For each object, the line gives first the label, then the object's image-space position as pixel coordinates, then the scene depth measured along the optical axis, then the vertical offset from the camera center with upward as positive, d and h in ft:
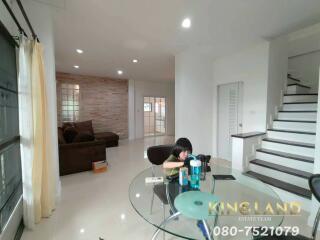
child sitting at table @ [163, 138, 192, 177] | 5.60 -1.81
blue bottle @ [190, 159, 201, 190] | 4.99 -1.96
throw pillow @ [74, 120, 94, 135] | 18.48 -1.72
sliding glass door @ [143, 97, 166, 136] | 26.84 -0.80
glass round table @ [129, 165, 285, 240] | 4.17 -2.82
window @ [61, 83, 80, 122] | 20.04 +1.16
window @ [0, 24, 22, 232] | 5.68 -0.85
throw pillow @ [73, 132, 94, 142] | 12.23 -2.01
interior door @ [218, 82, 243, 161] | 13.41 -0.31
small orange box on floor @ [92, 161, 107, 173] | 12.01 -4.11
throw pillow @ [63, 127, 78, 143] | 12.76 -1.88
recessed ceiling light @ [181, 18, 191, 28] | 8.27 +4.61
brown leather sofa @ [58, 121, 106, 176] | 11.38 -3.07
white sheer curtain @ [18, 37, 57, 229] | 5.90 -0.56
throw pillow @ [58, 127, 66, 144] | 11.58 -2.00
